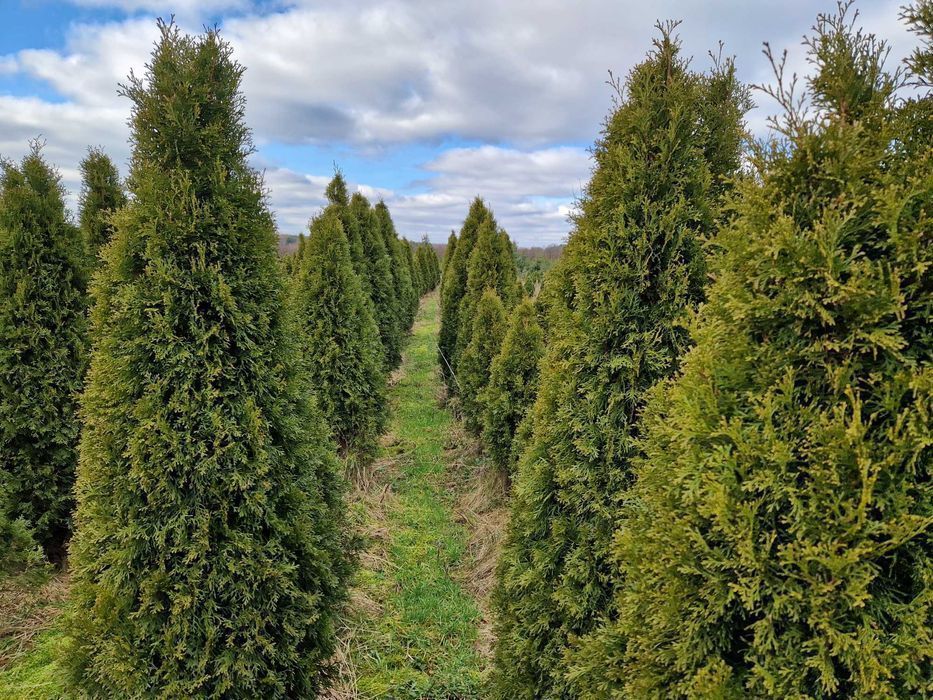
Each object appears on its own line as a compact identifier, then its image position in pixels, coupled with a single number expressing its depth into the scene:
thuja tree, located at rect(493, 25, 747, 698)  3.08
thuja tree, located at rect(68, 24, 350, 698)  2.85
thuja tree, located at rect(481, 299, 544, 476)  7.70
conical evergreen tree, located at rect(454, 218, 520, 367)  11.98
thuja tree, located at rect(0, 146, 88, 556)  5.42
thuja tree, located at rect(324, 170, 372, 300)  11.19
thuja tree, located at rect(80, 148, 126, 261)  7.16
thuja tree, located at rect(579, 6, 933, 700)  1.47
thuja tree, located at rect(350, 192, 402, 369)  13.16
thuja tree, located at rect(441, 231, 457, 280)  23.95
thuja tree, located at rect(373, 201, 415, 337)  17.49
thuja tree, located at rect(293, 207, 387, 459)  8.08
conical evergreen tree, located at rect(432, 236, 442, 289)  39.63
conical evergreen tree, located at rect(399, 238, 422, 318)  22.86
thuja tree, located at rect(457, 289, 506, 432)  9.36
